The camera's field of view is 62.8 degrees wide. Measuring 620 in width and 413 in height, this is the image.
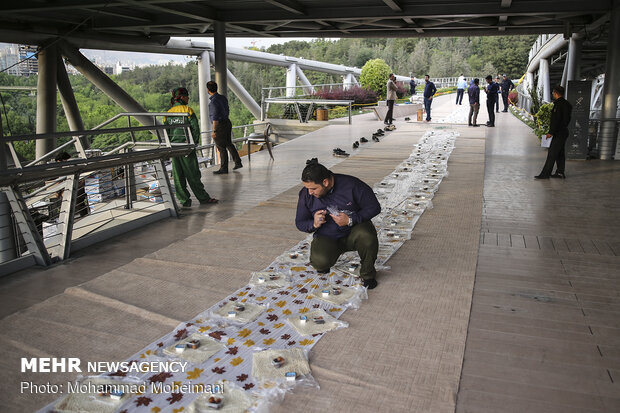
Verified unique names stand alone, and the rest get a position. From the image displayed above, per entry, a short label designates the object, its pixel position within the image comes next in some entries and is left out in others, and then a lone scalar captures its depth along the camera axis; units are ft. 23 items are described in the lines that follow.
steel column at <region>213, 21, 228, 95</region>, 45.01
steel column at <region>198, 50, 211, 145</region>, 64.44
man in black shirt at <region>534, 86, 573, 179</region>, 27.66
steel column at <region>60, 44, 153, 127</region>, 49.60
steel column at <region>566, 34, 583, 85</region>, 53.21
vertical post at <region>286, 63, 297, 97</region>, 92.58
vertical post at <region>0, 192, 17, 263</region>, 16.70
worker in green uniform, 23.84
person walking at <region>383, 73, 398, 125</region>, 54.30
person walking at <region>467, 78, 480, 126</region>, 51.57
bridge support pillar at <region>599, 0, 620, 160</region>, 34.63
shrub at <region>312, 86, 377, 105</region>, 84.07
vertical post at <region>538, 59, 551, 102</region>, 82.96
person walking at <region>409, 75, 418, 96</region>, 97.68
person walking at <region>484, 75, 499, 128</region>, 52.60
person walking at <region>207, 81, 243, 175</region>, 29.50
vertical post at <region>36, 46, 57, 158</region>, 45.83
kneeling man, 12.90
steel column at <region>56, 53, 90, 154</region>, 49.08
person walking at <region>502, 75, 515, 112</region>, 69.80
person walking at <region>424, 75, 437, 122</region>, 58.03
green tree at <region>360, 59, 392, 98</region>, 92.43
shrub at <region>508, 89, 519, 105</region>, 92.63
